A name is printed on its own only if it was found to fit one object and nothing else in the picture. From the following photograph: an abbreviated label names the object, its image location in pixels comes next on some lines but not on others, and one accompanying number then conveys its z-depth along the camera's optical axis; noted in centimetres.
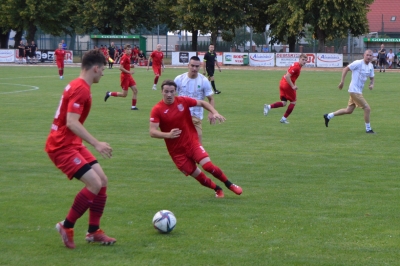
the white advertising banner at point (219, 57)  5684
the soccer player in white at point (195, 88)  1059
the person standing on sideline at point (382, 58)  4616
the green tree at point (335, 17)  5731
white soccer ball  701
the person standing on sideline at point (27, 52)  5862
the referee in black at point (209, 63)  2830
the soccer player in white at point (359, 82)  1561
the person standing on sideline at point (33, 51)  5884
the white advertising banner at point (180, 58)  5750
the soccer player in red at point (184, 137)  845
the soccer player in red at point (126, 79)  2065
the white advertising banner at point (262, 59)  5472
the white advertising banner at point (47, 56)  6041
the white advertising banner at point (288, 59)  5353
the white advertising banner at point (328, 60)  5344
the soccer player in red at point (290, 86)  1748
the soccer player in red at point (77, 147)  625
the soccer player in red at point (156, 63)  2884
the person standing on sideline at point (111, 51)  5509
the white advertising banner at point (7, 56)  6059
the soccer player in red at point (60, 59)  3591
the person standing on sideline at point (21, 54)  5892
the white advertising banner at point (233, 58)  5612
